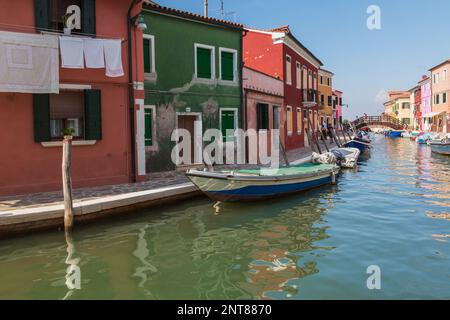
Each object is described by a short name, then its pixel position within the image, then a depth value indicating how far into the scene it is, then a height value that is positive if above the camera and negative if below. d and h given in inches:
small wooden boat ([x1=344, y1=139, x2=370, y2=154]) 1133.2 -22.1
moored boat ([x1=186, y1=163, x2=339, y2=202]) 418.9 -50.1
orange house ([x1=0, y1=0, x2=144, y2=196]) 394.6 +32.3
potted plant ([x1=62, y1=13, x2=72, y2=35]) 415.8 +120.5
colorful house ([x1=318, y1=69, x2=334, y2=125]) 1665.6 +189.7
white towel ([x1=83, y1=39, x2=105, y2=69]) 424.8 +93.9
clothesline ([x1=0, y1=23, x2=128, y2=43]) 388.9 +113.8
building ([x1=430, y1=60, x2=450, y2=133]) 1695.7 +179.3
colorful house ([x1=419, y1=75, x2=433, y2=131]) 2012.3 +186.1
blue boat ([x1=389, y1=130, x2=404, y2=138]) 2253.9 +16.4
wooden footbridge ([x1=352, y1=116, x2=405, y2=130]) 2402.8 +94.0
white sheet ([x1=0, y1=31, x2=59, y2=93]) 375.6 +76.3
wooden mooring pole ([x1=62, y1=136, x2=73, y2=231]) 325.4 -37.7
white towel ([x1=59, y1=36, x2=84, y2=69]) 409.1 +91.8
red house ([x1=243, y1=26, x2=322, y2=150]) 898.7 +171.0
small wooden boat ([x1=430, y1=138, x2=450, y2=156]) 1055.8 -28.6
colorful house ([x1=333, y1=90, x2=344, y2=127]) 2053.4 +188.7
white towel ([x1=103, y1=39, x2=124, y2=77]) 439.5 +92.6
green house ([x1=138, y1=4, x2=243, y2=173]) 559.2 +93.9
